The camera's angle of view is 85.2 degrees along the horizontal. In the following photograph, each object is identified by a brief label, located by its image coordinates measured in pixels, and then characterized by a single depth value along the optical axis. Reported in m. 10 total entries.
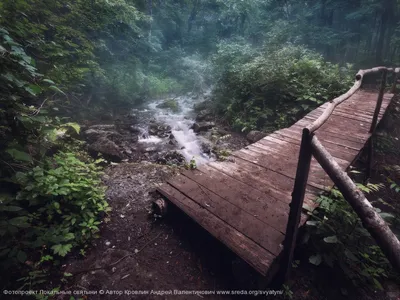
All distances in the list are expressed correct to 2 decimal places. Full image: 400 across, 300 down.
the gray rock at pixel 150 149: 8.09
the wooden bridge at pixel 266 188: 2.21
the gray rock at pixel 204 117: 11.24
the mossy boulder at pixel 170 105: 14.24
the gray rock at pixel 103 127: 9.12
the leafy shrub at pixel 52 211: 2.34
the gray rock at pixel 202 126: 9.81
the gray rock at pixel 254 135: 7.97
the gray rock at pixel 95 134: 7.68
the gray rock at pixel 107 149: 6.45
